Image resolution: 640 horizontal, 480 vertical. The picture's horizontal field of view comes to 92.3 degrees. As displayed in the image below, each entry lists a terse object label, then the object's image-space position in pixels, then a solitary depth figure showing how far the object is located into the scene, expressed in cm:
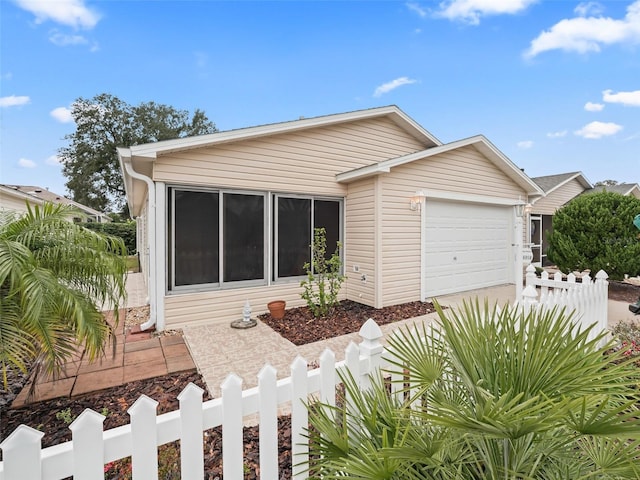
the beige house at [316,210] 546
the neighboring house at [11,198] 1392
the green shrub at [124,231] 1811
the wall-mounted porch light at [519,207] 915
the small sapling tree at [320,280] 617
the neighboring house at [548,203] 1279
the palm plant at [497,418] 100
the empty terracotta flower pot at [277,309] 593
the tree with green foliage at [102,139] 2522
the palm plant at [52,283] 215
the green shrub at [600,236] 786
